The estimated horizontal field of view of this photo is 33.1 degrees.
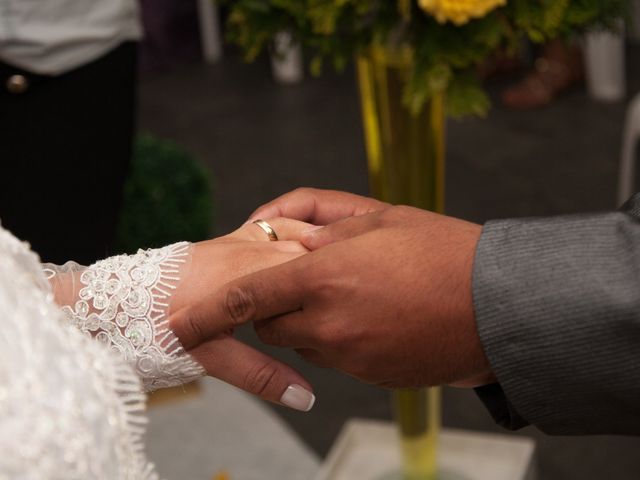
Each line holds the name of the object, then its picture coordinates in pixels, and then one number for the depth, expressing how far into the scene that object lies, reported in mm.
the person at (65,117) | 1982
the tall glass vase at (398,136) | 1866
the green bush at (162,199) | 2961
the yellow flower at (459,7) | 1654
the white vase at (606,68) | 4789
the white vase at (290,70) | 5316
